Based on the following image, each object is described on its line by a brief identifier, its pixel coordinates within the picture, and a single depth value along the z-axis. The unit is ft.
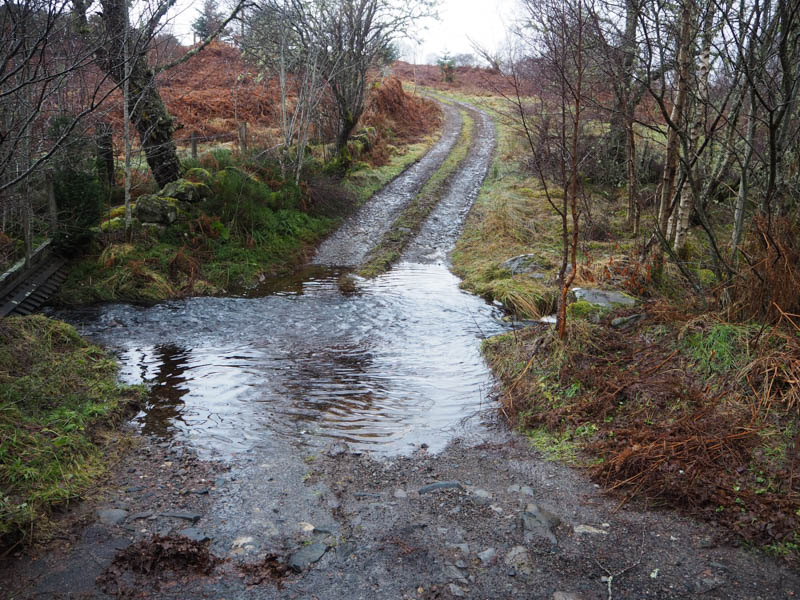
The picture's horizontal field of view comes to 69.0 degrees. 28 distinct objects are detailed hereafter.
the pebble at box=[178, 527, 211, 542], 11.19
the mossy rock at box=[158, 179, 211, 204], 34.99
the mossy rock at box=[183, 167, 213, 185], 37.73
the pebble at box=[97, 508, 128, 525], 11.57
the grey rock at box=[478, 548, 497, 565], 10.73
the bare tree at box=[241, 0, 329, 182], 42.45
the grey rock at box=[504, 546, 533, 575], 10.47
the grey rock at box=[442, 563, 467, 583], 10.20
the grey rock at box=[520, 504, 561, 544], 11.50
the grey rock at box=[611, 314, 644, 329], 20.40
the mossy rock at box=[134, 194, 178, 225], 32.81
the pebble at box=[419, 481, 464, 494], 13.29
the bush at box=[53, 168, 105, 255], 29.19
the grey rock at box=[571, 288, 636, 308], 23.16
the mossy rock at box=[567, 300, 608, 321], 21.90
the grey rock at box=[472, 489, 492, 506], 12.80
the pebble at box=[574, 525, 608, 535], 11.44
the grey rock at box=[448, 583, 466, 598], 9.81
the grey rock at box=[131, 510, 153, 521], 11.78
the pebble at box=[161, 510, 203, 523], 11.87
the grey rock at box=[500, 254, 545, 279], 33.58
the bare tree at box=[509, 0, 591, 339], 15.94
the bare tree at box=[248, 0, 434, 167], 47.39
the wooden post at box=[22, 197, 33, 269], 25.76
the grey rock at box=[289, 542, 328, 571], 10.56
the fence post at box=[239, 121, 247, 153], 45.21
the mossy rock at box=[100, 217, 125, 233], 31.12
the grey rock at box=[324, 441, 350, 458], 15.10
